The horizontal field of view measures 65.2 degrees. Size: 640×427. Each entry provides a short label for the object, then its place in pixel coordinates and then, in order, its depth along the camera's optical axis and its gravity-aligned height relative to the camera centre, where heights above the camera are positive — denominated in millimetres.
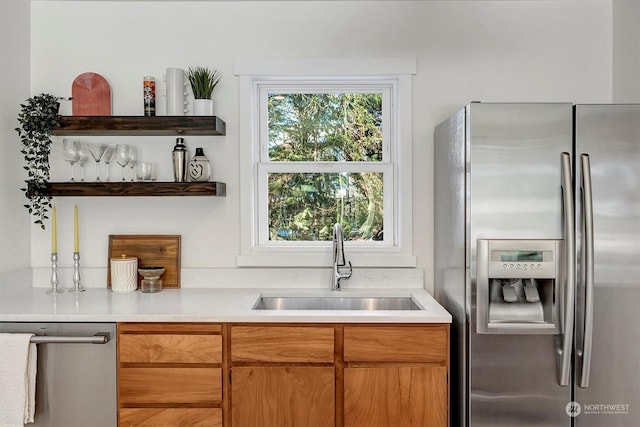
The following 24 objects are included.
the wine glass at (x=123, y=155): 2672 +273
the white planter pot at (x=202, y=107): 2672 +529
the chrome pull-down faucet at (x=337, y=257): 2648 -276
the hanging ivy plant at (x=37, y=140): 2561 +353
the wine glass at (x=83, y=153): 2646 +282
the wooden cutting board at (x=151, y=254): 2795 -268
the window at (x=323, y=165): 2855 +234
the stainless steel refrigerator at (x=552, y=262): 2039 -234
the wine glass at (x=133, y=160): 2700 +254
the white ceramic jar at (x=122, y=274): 2680 -365
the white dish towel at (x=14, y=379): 2104 -728
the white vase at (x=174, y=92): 2656 +608
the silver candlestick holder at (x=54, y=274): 2672 -363
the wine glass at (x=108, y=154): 2705 +283
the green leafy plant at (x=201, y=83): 2709 +666
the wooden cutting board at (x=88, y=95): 2689 +599
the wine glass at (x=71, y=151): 2607 +288
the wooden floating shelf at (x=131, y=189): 2586 +89
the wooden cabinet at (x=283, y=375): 2143 -727
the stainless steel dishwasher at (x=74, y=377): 2176 -745
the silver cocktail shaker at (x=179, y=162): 2660 +235
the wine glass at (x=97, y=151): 2715 +300
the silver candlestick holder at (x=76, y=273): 2693 -360
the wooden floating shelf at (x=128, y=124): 2566 +425
